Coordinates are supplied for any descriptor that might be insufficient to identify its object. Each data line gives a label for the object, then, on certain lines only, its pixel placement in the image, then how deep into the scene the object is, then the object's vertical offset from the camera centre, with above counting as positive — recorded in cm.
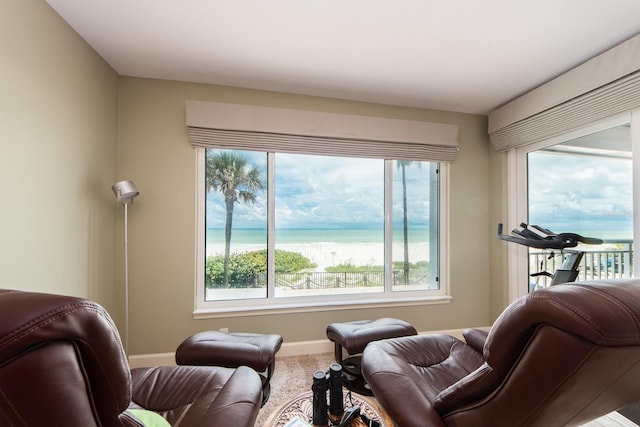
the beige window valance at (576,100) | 186 +96
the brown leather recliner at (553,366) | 68 -41
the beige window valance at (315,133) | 244 +82
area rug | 193 -130
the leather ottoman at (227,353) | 175 -88
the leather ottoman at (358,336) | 202 -90
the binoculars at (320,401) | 124 -84
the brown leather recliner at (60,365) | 49 -29
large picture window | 261 -13
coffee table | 123 -92
